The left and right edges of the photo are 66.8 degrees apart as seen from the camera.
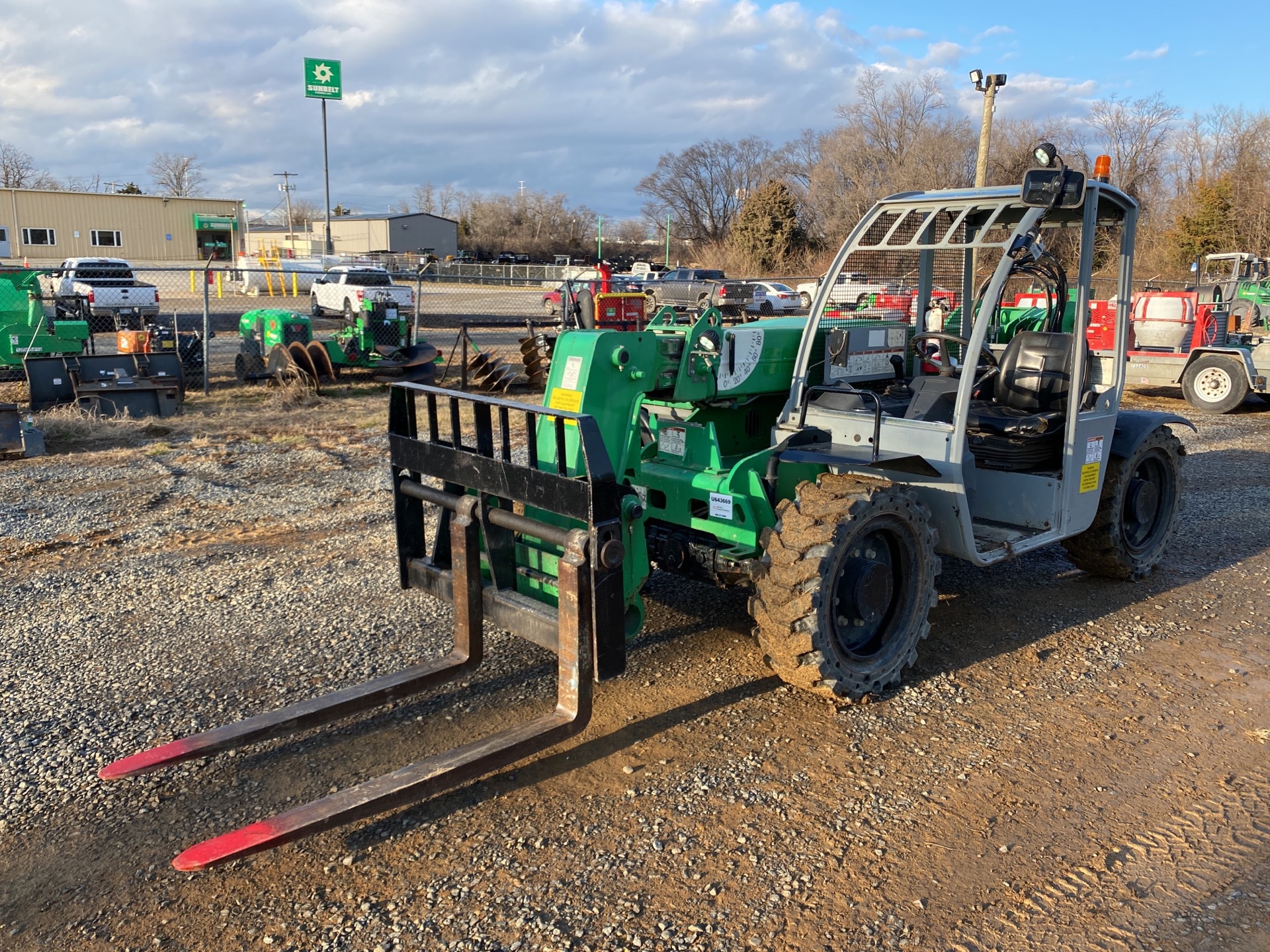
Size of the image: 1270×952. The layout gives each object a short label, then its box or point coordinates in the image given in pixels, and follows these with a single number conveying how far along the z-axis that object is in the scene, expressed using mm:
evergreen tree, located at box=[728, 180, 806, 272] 45875
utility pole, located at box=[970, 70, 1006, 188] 20594
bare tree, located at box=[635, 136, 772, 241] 76188
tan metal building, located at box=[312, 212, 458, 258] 65125
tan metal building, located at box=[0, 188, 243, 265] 49625
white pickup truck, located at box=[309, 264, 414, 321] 19344
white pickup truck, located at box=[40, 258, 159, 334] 22141
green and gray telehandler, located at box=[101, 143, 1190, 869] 3801
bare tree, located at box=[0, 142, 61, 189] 74675
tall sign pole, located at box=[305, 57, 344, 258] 50188
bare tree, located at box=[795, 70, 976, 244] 43188
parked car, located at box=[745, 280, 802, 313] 31181
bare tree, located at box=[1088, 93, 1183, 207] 43562
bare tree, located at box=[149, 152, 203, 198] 87750
